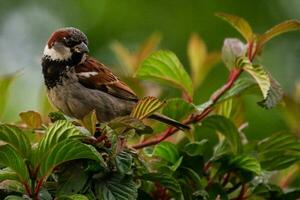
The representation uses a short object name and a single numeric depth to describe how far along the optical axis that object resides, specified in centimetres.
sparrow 551
